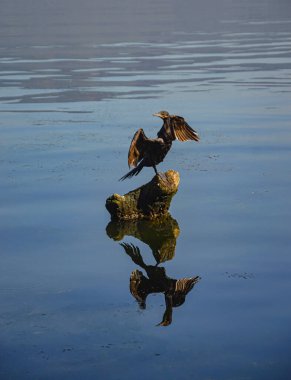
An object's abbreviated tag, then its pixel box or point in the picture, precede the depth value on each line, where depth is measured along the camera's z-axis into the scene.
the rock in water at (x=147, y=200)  13.97
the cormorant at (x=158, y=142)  14.07
